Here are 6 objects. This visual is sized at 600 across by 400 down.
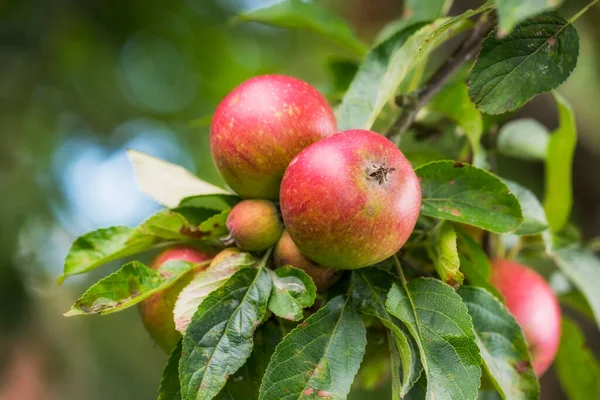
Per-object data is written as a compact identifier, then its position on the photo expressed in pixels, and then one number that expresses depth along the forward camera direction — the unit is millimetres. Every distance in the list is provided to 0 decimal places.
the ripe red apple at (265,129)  1064
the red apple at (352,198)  1032
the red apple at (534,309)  1124
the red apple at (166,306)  1082
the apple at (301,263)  1064
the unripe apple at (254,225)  1066
